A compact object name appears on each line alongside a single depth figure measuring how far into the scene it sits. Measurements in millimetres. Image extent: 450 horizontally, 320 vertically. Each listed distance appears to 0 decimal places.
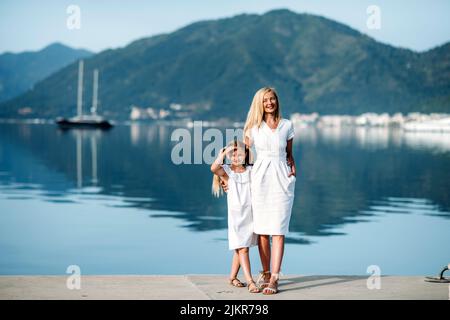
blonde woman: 7828
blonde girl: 7934
